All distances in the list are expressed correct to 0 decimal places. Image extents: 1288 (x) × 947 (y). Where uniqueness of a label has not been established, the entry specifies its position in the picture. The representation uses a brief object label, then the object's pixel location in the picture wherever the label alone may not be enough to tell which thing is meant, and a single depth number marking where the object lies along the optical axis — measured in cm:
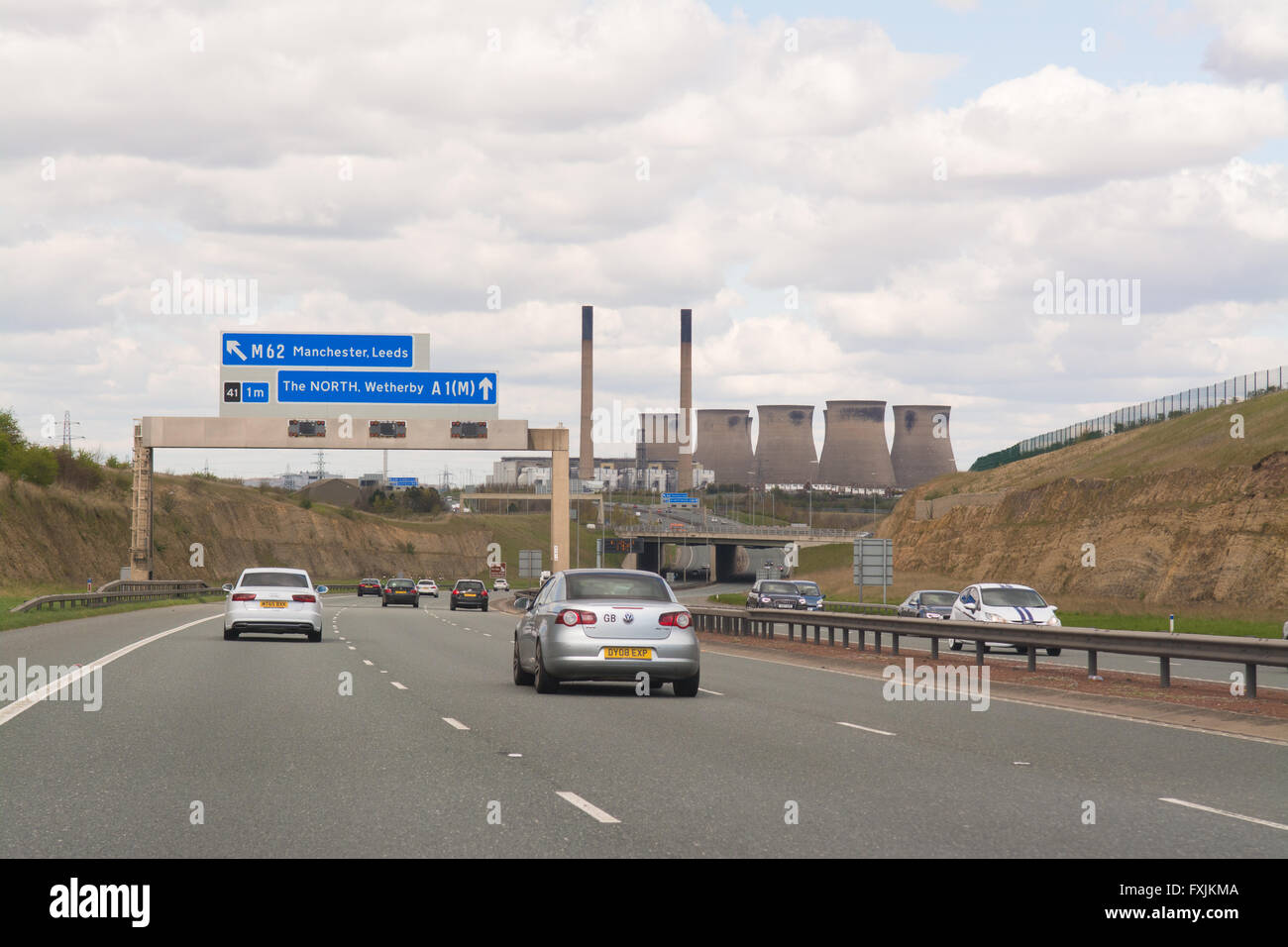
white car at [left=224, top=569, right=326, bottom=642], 3081
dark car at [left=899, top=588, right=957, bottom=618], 3825
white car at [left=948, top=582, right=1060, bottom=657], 3153
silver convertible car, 1855
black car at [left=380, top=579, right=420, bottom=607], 6888
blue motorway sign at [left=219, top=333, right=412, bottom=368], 5562
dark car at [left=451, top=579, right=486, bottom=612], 6644
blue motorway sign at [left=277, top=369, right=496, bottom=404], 5616
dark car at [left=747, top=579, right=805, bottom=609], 4797
